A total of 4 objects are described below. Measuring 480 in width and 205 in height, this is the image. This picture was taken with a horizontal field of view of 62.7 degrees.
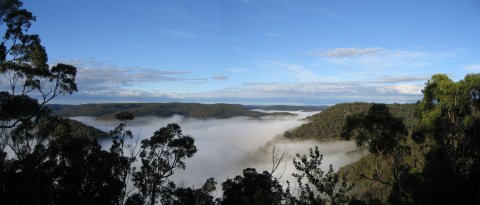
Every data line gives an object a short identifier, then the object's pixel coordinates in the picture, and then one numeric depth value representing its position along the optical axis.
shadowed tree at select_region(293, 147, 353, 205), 12.24
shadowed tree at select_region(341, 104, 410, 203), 19.92
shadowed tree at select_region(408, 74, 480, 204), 15.13
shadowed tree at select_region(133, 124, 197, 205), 23.20
